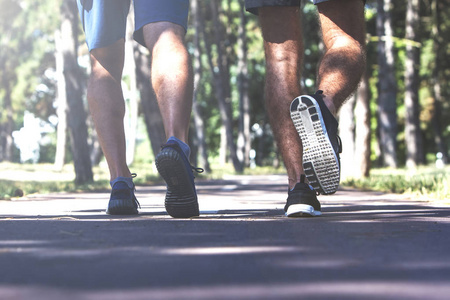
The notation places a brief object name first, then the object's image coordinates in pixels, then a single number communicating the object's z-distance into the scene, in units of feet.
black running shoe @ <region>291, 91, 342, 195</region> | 11.91
